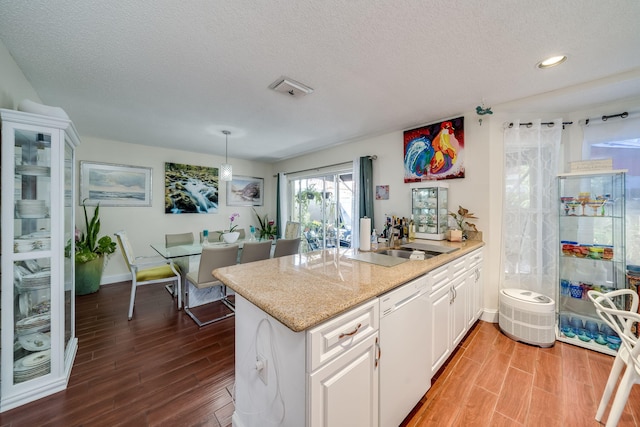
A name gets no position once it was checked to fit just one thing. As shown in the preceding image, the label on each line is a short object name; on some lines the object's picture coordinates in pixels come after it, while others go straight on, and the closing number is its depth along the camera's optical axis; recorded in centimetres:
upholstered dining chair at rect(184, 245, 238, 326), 245
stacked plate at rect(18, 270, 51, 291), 158
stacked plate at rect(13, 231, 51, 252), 149
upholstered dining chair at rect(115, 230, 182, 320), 262
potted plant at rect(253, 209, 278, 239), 518
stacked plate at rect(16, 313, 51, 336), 154
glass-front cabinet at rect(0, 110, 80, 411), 145
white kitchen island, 86
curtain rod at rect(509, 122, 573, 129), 234
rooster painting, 273
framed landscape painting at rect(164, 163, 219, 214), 430
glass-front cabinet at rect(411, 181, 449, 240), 273
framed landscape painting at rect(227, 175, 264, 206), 511
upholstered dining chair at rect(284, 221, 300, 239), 417
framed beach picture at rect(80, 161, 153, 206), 362
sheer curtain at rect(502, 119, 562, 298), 233
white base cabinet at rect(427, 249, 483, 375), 164
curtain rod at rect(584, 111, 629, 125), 209
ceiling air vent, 196
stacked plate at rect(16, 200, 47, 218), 152
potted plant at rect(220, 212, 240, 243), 337
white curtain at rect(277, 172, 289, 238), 533
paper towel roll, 207
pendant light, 335
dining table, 285
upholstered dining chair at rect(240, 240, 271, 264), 267
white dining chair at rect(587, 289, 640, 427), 118
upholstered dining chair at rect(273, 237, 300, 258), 292
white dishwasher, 117
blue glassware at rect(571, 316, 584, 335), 224
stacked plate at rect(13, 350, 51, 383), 152
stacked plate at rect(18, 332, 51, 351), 158
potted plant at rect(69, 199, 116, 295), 332
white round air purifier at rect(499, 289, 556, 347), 209
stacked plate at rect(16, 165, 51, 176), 154
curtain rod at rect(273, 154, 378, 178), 355
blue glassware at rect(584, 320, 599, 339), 216
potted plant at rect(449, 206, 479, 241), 267
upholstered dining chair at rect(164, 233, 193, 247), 349
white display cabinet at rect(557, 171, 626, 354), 207
